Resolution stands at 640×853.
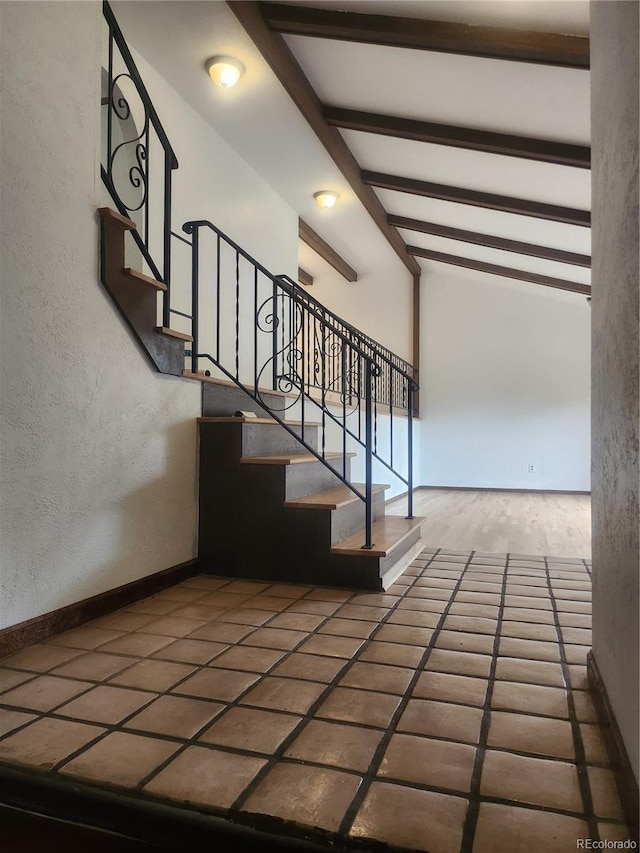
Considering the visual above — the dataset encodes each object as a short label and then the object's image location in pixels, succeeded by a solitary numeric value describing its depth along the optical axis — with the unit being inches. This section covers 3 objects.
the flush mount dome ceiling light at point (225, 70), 123.9
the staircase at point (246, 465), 94.9
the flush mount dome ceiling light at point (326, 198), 199.2
